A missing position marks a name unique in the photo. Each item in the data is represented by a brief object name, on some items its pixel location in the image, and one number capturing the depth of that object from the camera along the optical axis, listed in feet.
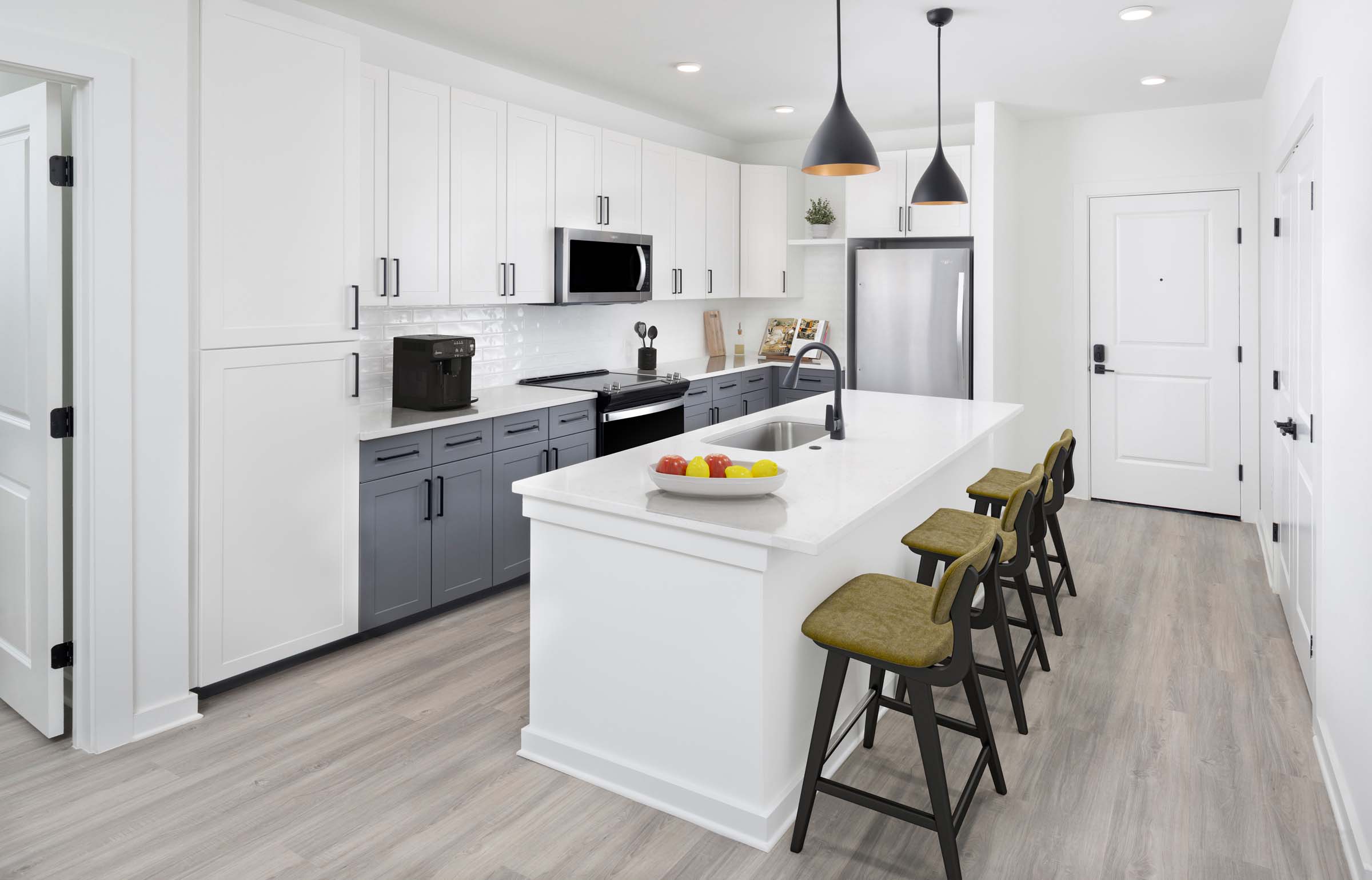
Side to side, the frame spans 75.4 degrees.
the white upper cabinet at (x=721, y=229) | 20.24
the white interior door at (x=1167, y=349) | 18.62
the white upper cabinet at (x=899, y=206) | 19.27
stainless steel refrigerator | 18.98
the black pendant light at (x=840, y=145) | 10.33
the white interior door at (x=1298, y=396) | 9.98
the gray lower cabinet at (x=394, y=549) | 11.68
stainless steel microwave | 15.69
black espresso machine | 12.92
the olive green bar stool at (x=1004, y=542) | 9.20
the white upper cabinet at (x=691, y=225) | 19.13
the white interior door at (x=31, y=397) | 8.72
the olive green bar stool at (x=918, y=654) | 6.77
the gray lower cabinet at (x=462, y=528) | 12.65
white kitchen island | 7.46
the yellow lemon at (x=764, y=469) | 8.05
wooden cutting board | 22.38
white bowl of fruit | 7.88
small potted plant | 21.39
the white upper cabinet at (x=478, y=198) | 13.62
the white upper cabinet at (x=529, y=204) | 14.60
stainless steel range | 15.58
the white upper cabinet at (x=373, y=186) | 12.14
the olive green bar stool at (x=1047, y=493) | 11.80
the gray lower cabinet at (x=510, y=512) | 13.56
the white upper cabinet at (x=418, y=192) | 12.65
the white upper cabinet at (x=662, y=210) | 18.02
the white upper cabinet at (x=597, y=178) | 15.71
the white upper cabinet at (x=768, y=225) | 21.30
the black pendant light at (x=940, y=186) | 13.46
